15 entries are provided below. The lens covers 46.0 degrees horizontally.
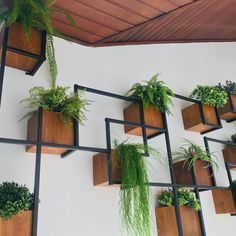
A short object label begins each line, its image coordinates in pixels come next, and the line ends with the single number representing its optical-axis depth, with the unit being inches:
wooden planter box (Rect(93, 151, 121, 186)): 68.3
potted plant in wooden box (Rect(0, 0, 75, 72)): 62.9
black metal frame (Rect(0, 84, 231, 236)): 59.2
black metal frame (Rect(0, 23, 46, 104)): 63.6
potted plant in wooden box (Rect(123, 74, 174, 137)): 83.7
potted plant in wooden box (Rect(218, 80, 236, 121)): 105.2
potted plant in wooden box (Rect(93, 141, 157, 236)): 65.7
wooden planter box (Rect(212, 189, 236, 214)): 89.6
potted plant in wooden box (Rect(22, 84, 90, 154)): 63.6
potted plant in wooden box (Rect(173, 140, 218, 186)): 83.7
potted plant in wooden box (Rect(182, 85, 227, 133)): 95.4
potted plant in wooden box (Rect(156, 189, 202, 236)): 74.6
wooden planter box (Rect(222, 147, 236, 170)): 102.7
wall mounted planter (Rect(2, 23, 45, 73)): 65.3
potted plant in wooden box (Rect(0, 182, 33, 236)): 51.9
